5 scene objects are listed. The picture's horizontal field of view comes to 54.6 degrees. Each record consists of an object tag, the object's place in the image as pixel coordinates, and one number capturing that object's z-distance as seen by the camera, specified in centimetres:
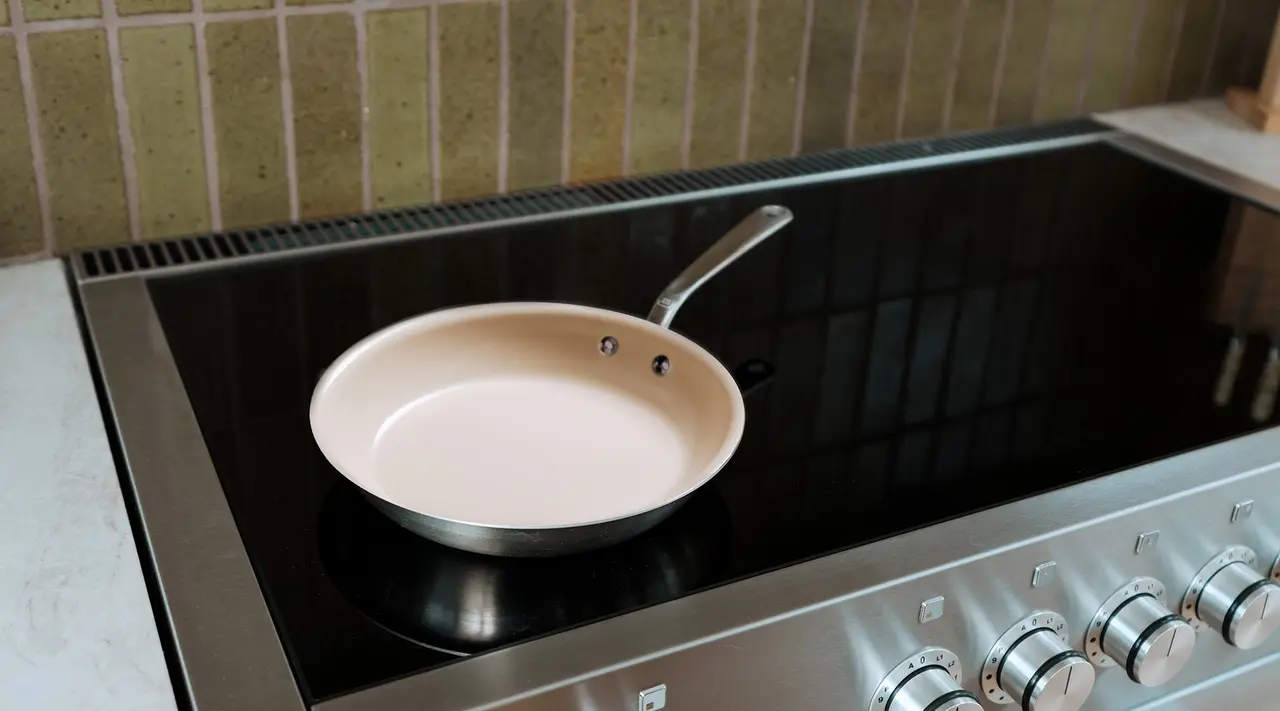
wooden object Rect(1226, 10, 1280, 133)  118
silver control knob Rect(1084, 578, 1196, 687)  67
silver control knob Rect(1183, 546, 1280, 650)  70
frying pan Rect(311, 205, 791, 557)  61
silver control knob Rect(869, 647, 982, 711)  61
